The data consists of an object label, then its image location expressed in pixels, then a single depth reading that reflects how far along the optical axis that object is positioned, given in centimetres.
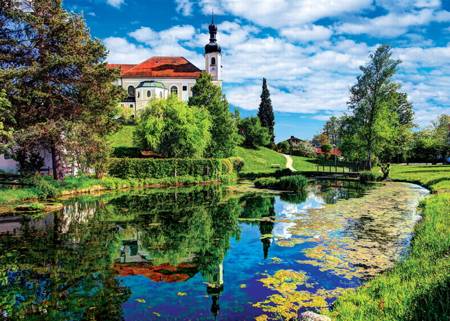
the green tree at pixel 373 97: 5028
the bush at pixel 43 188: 2503
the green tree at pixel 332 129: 9909
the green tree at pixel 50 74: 2552
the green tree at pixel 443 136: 6538
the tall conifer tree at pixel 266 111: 8431
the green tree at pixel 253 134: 6962
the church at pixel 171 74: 8131
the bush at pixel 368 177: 4182
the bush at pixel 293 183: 3388
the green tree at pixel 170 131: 4284
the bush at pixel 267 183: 3562
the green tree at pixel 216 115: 5406
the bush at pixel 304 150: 7444
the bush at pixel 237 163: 5052
